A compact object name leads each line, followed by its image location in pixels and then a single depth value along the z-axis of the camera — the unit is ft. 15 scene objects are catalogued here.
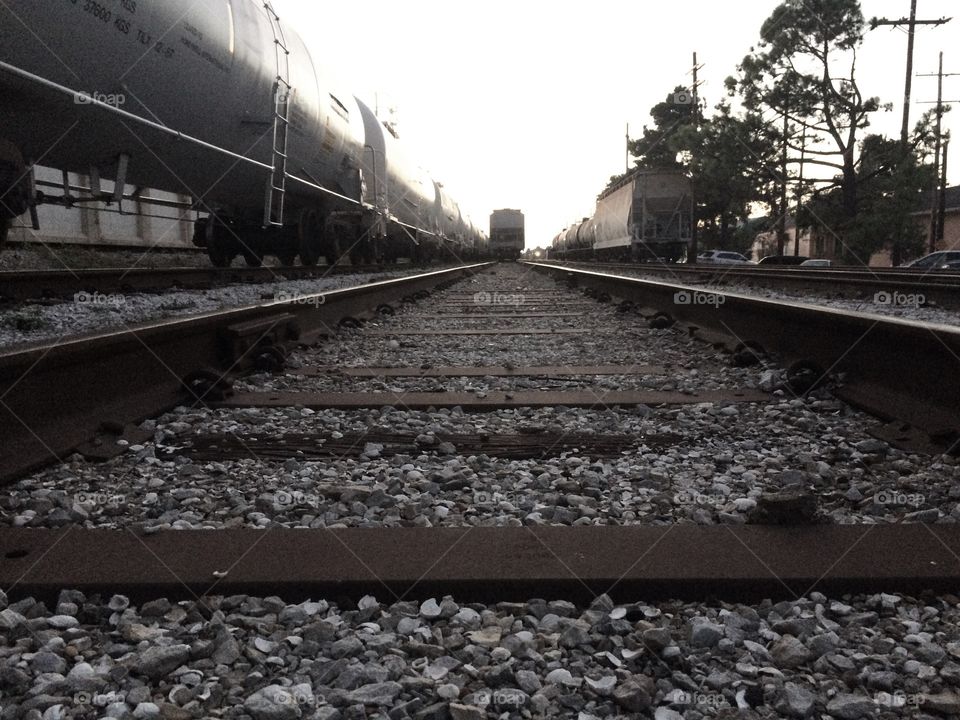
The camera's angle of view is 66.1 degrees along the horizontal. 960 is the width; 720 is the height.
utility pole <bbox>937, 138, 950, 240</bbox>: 100.22
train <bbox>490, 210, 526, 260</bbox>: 166.40
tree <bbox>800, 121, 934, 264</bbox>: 85.76
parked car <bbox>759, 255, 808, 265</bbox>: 100.78
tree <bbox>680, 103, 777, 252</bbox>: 98.07
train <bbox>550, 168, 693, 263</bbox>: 90.02
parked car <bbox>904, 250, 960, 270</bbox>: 70.85
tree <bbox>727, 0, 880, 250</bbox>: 93.56
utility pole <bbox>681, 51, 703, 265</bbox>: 90.17
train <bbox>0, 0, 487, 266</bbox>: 17.75
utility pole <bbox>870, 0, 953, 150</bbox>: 88.58
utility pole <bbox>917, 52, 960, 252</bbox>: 86.94
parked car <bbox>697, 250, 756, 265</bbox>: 122.07
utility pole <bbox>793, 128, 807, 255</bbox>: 94.63
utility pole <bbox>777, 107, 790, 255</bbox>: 97.45
